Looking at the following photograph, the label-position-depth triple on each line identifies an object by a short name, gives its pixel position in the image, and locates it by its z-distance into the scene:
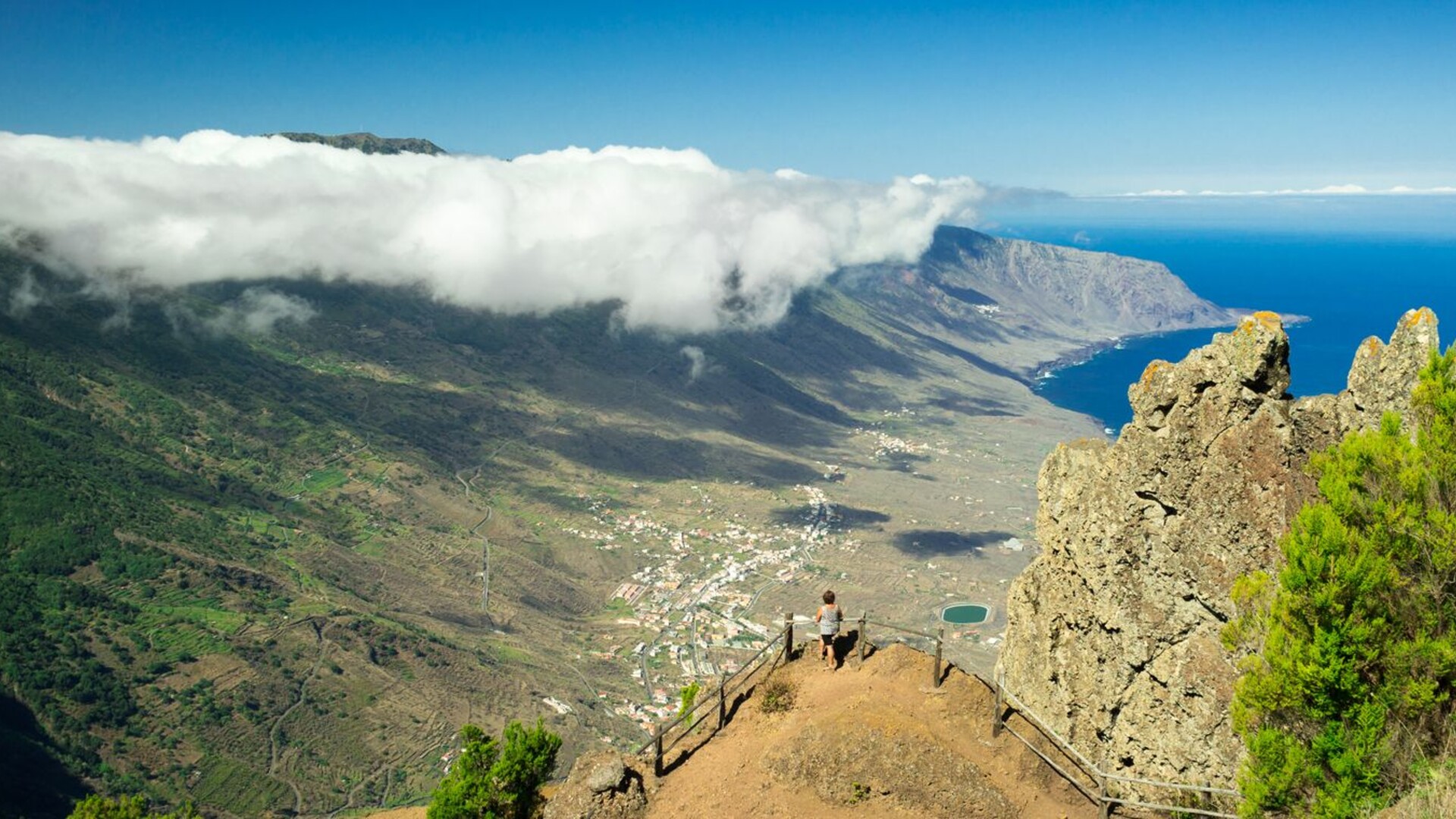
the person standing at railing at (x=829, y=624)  29.80
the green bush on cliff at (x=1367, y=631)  18.19
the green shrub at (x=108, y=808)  47.00
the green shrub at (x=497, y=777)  39.03
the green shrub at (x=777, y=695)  28.89
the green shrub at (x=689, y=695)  32.74
